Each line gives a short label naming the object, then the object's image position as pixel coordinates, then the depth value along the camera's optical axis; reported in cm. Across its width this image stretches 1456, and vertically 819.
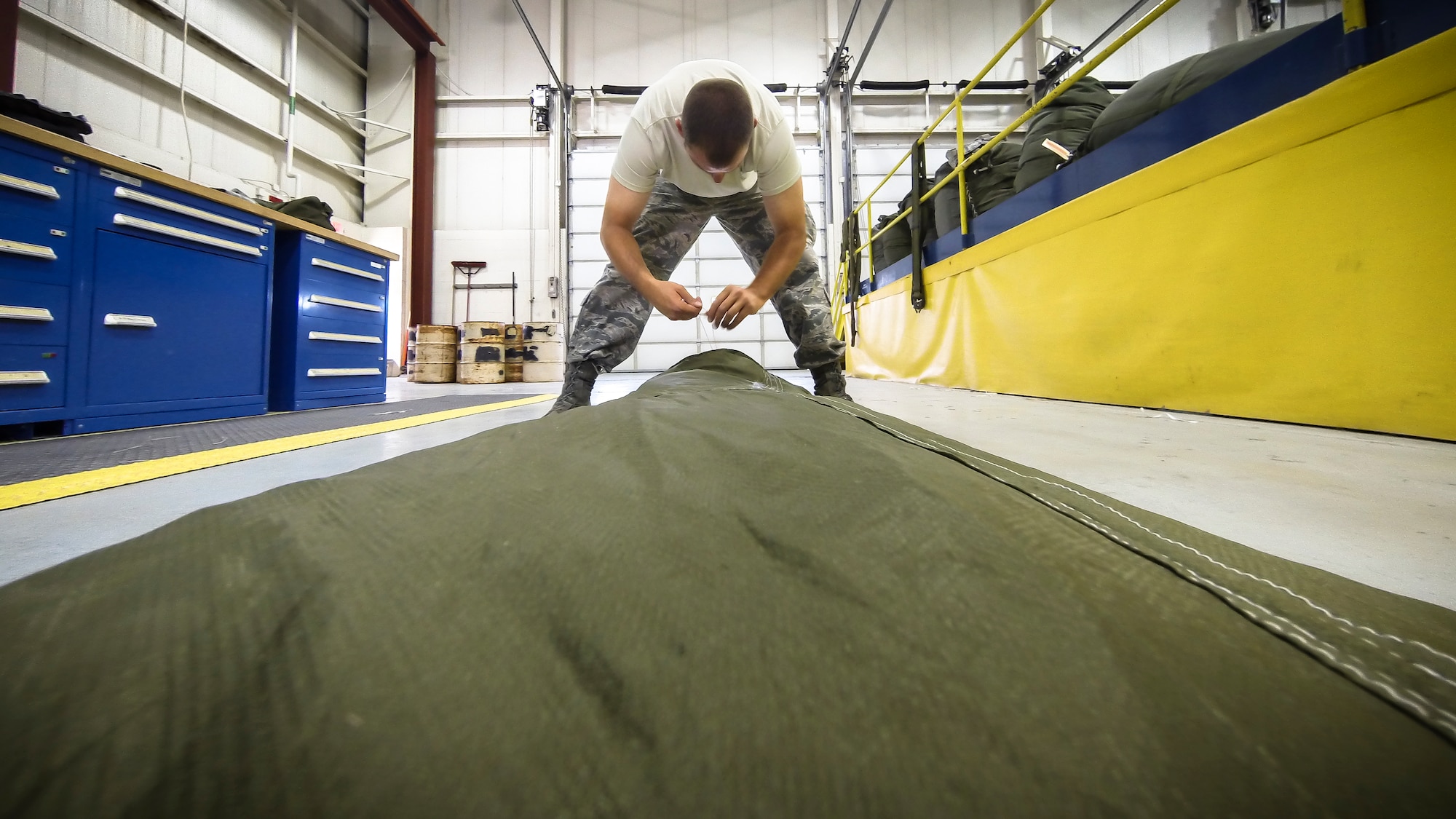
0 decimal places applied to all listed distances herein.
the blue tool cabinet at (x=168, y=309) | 199
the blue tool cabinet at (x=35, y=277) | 176
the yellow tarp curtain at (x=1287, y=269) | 138
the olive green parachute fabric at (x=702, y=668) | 23
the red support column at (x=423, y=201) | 746
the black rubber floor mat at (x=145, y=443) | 130
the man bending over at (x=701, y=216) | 152
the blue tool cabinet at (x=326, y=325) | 281
